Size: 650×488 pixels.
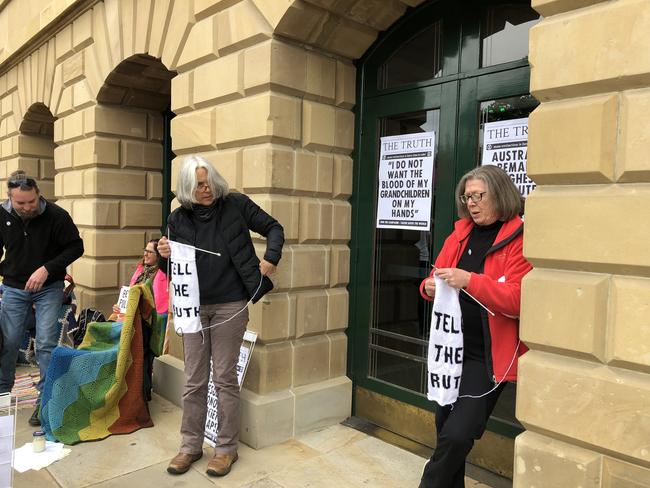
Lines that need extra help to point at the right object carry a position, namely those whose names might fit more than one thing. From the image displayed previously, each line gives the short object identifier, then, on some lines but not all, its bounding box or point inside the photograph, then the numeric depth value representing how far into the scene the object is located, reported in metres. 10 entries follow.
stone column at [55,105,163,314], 6.72
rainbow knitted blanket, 4.09
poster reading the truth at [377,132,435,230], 4.09
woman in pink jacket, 5.28
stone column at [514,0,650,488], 2.16
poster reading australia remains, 3.45
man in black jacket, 4.43
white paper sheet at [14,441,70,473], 3.67
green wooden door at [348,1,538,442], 3.67
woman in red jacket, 2.60
